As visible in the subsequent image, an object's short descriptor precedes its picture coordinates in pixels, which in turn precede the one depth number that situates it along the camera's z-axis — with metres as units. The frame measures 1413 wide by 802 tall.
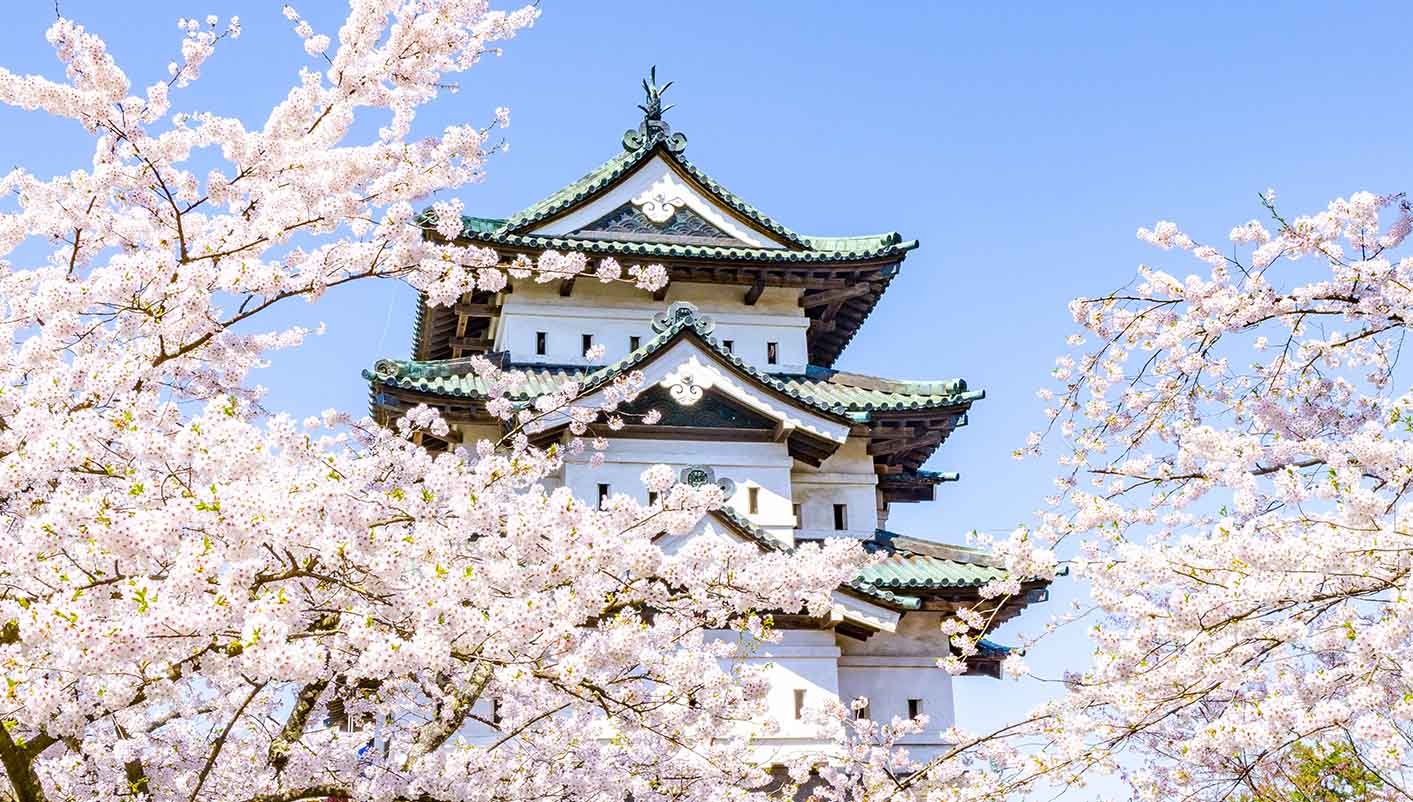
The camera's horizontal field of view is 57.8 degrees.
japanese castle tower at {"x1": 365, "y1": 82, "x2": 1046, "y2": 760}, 18.06
